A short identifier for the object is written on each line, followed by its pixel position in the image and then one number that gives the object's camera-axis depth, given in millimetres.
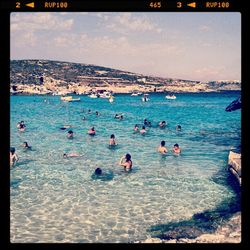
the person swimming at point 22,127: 31956
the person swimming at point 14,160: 16014
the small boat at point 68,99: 87288
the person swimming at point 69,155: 18111
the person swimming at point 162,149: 19125
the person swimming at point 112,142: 22719
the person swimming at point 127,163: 14797
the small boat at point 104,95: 109025
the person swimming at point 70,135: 27652
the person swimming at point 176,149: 19391
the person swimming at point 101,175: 13625
